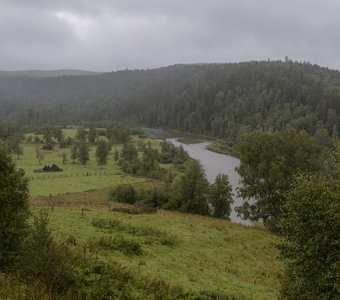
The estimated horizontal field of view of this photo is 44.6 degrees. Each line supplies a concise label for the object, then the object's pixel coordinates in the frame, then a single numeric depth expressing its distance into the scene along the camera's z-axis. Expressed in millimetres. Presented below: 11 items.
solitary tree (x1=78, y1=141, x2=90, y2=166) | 121438
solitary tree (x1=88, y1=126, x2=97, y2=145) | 168125
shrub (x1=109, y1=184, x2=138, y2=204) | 67188
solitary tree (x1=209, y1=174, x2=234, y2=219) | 62219
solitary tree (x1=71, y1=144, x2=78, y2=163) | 124312
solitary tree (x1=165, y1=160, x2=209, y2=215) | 62344
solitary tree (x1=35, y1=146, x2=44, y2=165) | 124775
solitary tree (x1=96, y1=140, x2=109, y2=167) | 117969
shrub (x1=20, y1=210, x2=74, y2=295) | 17281
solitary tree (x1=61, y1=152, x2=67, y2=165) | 123756
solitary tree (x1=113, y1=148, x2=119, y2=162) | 127444
